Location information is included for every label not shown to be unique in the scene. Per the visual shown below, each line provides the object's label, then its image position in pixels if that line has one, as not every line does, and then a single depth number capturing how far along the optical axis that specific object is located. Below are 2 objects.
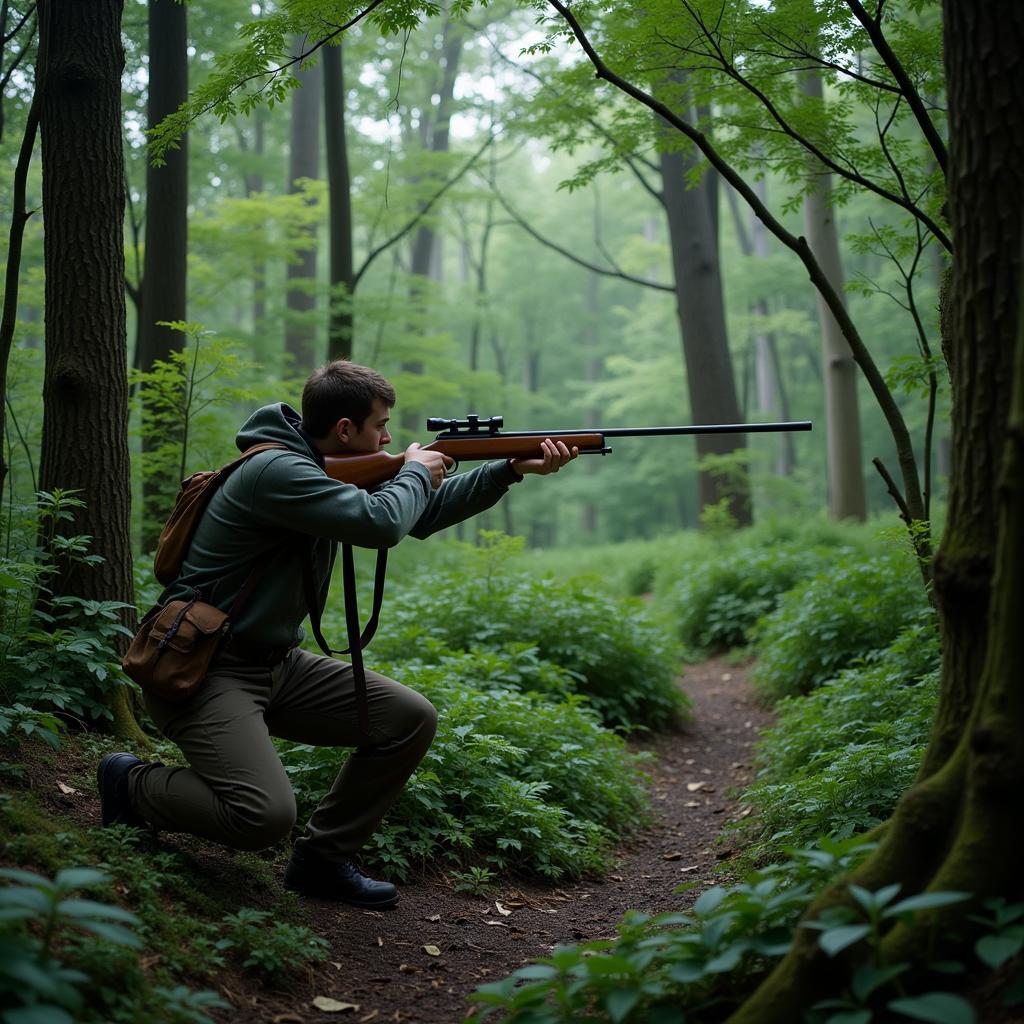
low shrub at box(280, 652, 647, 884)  4.25
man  3.35
